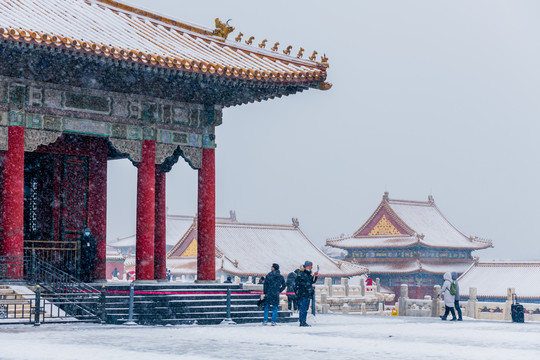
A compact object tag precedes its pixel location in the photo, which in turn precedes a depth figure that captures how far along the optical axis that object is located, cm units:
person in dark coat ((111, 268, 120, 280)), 7906
